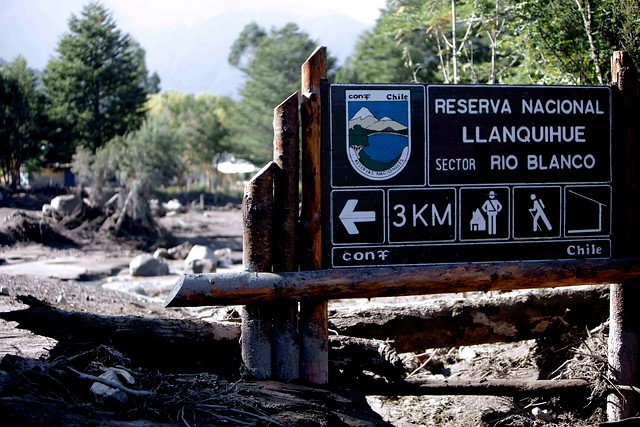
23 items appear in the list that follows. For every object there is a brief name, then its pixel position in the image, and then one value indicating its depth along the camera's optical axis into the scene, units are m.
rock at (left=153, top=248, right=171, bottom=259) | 25.47
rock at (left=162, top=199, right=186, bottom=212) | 47.50
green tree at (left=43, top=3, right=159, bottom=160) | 53.38
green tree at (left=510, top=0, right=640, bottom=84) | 8.13
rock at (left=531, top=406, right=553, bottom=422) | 6.71
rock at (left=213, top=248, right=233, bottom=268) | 23.69
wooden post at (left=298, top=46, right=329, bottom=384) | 5.77
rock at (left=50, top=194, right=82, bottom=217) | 30.19
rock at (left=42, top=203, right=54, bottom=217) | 30.22
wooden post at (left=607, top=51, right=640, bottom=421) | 6.25
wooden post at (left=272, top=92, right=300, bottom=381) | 5.81
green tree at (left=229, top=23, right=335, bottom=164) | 62.25
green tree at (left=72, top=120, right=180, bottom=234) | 30.11
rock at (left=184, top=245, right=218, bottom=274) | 21.07
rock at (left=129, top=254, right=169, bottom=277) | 20.72
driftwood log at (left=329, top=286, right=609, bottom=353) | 7.16
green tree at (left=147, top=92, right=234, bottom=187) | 68.50
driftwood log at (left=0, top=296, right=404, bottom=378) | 5.61
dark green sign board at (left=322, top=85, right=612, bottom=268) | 5.82
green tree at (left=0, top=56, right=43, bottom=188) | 42.47
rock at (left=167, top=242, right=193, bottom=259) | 25.47
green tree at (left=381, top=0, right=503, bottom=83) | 13.57
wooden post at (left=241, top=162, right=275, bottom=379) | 5.74
